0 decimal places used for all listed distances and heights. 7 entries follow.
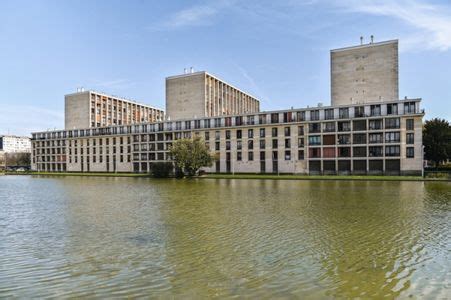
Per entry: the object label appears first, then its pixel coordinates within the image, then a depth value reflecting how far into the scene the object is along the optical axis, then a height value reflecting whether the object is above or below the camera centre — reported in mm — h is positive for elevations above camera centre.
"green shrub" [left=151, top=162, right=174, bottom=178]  82375 -3046
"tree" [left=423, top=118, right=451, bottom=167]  80125 +3145
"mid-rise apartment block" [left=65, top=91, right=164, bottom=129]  134875 +18549
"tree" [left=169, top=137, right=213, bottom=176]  77625 +294
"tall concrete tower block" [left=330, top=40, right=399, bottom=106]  89375 +20820
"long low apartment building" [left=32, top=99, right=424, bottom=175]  75750 +3786
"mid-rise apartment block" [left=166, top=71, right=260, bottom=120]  119062 +20530
